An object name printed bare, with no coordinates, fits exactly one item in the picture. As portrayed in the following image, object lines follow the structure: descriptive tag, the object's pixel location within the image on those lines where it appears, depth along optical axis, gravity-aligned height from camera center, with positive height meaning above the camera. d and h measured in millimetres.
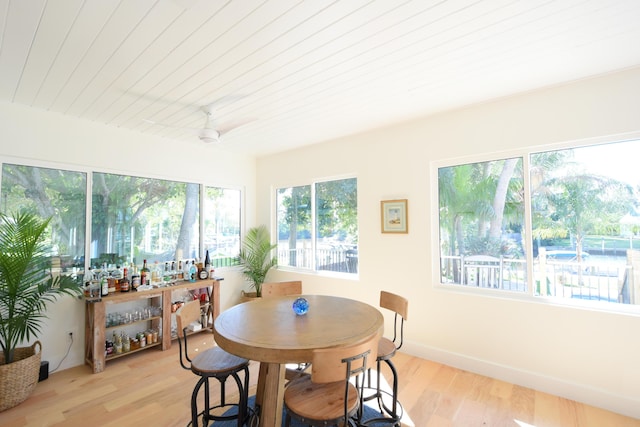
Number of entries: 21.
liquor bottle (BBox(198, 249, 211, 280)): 3924 -635
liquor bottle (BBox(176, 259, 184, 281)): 3832 -624
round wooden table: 1491 -645
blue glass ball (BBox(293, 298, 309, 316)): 2035 -590
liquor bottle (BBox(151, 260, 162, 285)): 3566 -600
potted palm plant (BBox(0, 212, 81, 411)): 2326 -642
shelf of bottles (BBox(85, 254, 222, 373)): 2947 -969
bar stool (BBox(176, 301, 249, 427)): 1768 -899
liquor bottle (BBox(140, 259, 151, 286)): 3415 -580
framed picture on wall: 3307 +85
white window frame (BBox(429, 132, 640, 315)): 2344 -125
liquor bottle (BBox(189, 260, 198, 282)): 3829 -636
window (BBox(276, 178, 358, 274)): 3945 -24
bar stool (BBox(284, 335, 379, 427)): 1355 -948
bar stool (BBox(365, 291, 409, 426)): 1934 -905
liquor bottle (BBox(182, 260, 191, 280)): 3871 -630
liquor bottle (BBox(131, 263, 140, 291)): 3281 -633
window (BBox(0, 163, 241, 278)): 2961 +147
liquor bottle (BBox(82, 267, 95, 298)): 3021 -580
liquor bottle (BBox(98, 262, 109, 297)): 3003 -574
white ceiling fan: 2723 +1158
